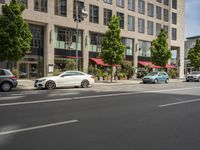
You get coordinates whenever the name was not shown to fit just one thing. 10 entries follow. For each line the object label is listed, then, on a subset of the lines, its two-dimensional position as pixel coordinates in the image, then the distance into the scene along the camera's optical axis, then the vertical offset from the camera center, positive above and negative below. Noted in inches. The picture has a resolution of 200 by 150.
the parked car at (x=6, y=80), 731.4 -19.2
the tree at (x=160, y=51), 1699.1 +130.1
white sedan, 823.1 -21.5
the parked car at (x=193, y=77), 1595.7 -16.6
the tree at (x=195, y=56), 2155.5 +130.4
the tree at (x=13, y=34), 853.8 +113.9
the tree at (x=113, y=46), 1272.1 +117.1
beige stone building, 1435.8 +250.3
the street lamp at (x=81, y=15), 1007.0 +203.4
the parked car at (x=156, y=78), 1293.1 -19.3
